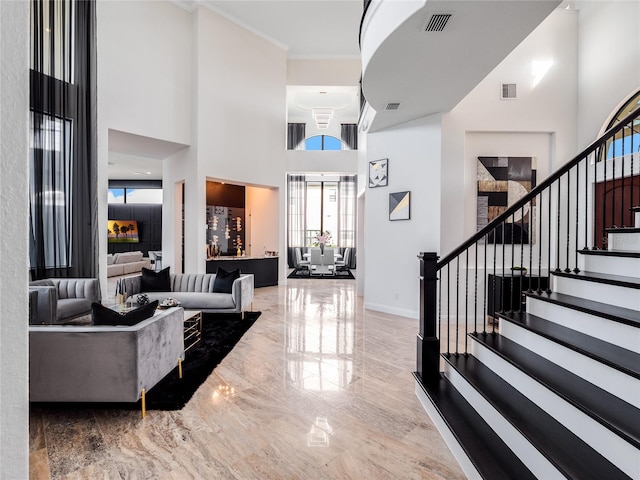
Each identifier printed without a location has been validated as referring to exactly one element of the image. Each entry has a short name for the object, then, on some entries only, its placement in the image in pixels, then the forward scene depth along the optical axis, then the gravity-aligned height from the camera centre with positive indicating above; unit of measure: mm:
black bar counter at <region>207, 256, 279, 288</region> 7703 -766
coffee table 3980 -1156
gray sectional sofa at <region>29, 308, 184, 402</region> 2422 -948
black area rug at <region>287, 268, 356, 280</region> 10859 -1350
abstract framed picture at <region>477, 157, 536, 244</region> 5355 +832
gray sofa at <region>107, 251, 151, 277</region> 10375 -957
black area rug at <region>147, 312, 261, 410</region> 2844 -1382
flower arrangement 12758 -119
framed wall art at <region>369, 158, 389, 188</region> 5984 +1144
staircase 1612 -873
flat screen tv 13828 +131
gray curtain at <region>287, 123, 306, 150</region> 13047 +3913
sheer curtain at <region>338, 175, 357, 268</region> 13370 +886
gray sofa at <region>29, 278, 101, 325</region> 4188 -923
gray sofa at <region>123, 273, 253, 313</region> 5340 -1007
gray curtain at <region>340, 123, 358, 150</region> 12977 +3941
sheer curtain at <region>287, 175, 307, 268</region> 13320 +877
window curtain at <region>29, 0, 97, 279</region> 5105 +1526
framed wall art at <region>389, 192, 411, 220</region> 5637 +510
